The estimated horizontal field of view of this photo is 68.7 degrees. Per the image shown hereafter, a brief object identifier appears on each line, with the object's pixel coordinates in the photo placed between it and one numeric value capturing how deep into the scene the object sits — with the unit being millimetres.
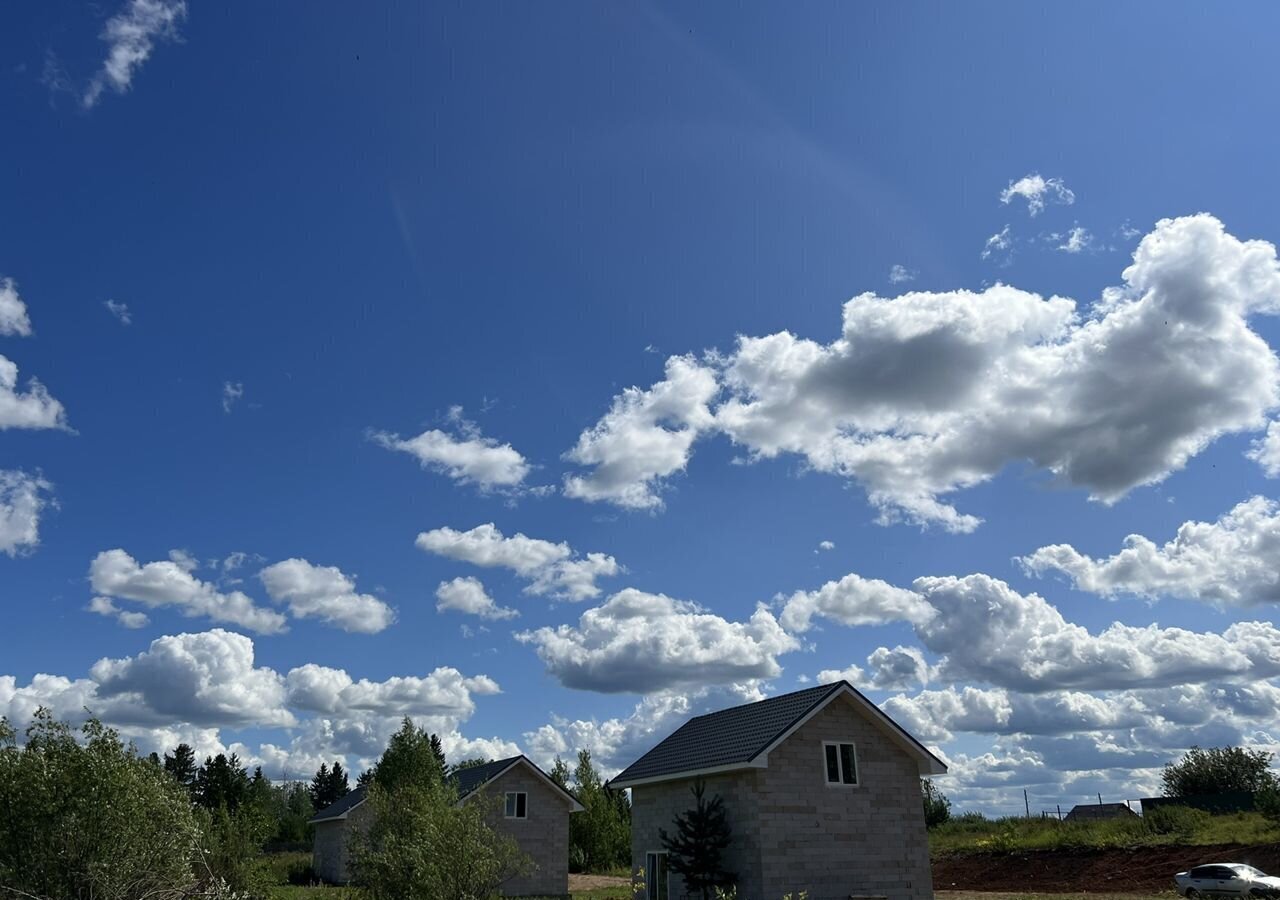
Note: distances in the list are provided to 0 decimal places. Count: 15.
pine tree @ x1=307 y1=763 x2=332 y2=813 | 103500
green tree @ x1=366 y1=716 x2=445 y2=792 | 35188
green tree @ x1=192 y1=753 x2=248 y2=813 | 78500
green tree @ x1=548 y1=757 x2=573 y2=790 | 68000
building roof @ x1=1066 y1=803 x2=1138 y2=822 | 56891
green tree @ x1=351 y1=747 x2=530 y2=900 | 17625
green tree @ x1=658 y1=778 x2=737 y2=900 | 25188
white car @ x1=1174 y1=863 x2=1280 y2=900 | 27328
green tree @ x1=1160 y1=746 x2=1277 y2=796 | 52750
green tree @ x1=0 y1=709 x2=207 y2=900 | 13492
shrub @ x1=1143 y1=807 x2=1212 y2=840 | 37812
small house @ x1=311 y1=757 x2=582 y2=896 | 41875
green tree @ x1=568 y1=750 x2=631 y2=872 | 60719
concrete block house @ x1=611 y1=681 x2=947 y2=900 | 24656
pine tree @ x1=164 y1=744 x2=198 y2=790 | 85000
